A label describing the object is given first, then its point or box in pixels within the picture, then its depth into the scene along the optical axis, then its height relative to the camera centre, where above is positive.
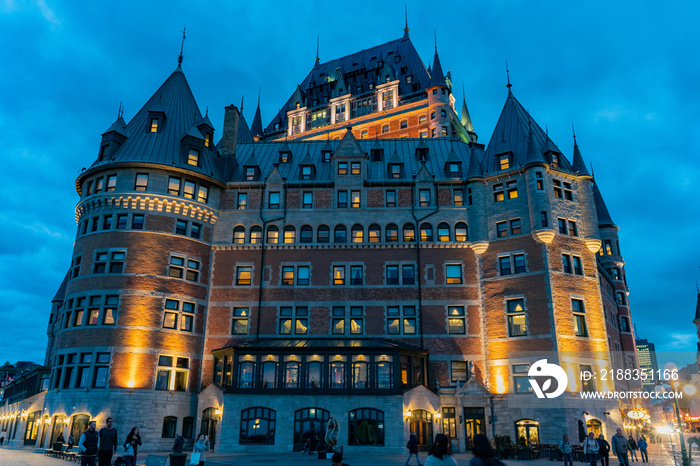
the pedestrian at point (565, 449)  28.03 -1.83
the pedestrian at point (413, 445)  26.33 -1.62
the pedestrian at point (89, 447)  16.70 -1.16
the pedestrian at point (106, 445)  17.36 -1.15
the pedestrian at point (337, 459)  10.16 -0.90
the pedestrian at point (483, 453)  8.24 -0.62
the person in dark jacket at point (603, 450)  24.91 -1.66
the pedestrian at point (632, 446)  35.38 -2.07
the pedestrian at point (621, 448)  23.61 -1.49
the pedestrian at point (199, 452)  21.94 -1.72
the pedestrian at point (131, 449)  20.66 -1.49
